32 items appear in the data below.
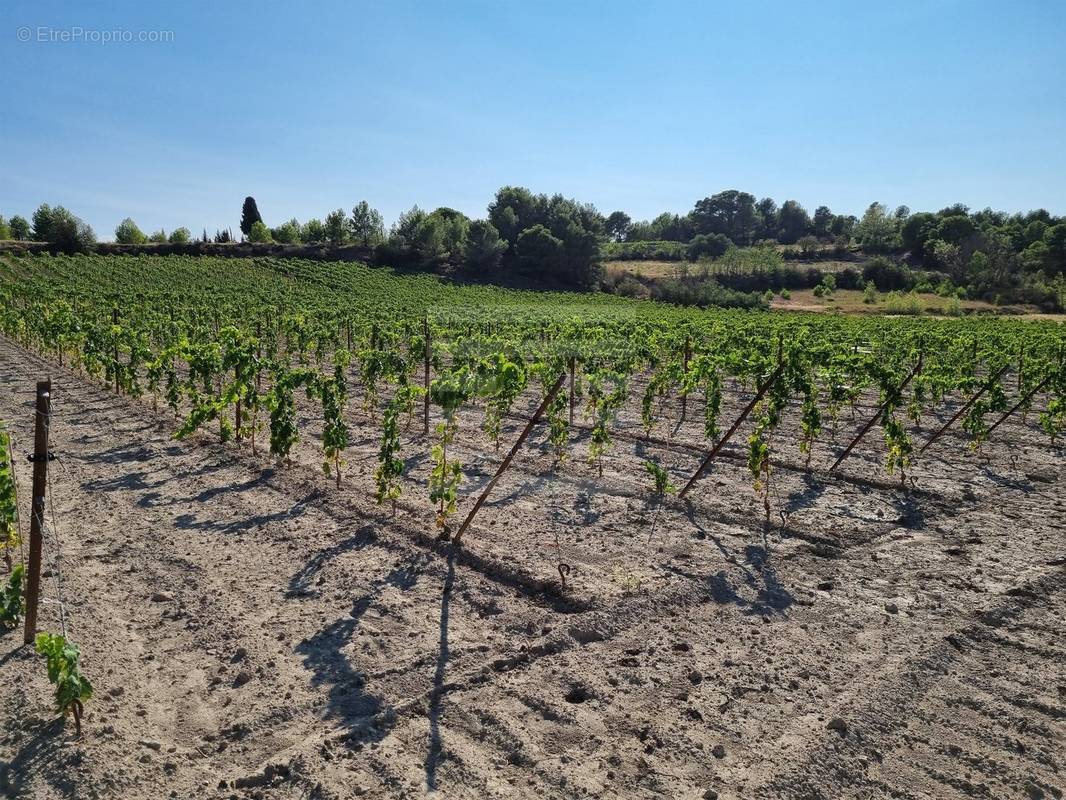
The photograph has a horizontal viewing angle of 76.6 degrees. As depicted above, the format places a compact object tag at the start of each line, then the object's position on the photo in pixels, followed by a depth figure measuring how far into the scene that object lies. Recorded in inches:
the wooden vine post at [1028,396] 445.7
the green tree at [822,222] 4916.3
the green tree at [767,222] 5251.0
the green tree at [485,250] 2878.9
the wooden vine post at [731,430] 307.7
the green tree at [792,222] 5113.2
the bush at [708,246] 3923.7
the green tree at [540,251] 2883.9
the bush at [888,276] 3063.5
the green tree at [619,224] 5890.8
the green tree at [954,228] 3671.3
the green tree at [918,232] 3688.5
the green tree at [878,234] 3814.0
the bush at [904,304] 2487.2
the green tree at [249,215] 3686.0
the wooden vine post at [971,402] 442.2
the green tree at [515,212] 3198.8
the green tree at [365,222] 3447.3
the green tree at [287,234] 3331.7
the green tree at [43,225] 2625.5
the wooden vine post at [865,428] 373.4
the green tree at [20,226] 3299.7
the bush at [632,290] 2736.2
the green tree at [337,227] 3203.7
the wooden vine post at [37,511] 185.9
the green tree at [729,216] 5251.0
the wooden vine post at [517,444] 251.7
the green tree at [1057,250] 3088.8
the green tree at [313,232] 3555.6
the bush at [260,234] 3262.8
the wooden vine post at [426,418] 464.5
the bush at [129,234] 3048.7
